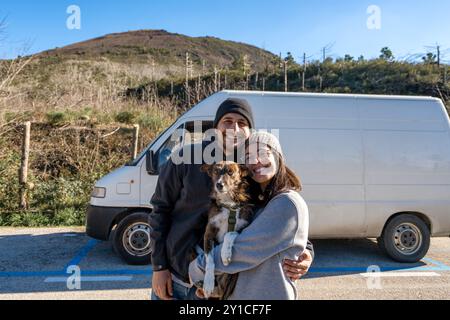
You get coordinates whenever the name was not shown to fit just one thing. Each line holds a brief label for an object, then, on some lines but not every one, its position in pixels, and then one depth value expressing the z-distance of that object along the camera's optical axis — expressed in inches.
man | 84.9
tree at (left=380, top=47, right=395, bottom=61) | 1055.6
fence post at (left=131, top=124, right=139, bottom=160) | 409.1
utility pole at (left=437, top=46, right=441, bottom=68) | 865.2
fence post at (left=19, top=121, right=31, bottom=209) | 378.0
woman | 68.6
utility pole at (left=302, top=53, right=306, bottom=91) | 921.1
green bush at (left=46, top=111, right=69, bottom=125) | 535.5
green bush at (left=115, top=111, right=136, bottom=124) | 573.6
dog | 74.1
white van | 224.4
